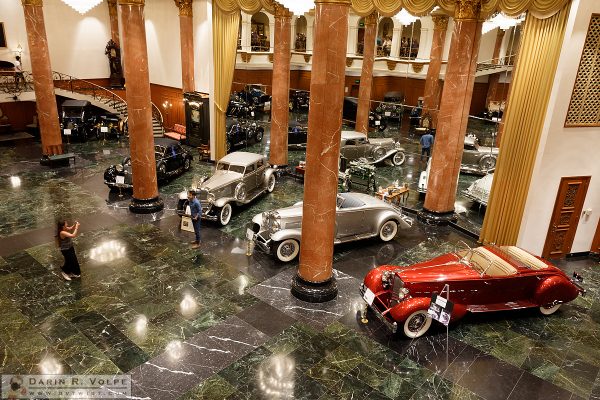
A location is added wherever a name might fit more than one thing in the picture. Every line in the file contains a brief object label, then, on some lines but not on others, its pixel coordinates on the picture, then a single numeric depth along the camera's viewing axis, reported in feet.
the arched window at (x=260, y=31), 88.79
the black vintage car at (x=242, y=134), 55.57
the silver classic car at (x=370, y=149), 49.79
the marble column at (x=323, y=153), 20.48
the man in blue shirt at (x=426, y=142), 52.08
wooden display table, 37.88
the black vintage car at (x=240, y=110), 68.13
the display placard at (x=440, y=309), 19.41
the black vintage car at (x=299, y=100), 81.92
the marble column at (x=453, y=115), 31.78
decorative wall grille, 26.22
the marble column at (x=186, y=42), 54.19
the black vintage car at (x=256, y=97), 79.10
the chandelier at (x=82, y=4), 36.09
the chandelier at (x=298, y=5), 28.58
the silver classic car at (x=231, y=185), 33.81
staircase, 61.11
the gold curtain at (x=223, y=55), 44.58
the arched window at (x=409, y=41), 83.61
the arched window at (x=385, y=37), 89.81
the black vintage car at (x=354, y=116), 70.28
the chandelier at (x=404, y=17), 49.39
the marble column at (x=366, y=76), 55.11
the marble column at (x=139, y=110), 31.86
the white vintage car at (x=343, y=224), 28.37
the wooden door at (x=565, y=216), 29.60
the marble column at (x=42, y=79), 43.75
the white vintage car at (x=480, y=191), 38.24
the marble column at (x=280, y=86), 42.52
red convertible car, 21.35
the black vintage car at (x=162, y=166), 39.81
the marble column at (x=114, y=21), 68.03
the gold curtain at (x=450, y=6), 26.20
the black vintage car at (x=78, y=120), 58.49
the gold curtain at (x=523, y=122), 26.96
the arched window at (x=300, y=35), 92.73
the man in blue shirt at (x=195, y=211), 29.52
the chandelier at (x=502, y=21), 46.10
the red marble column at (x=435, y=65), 62.69
